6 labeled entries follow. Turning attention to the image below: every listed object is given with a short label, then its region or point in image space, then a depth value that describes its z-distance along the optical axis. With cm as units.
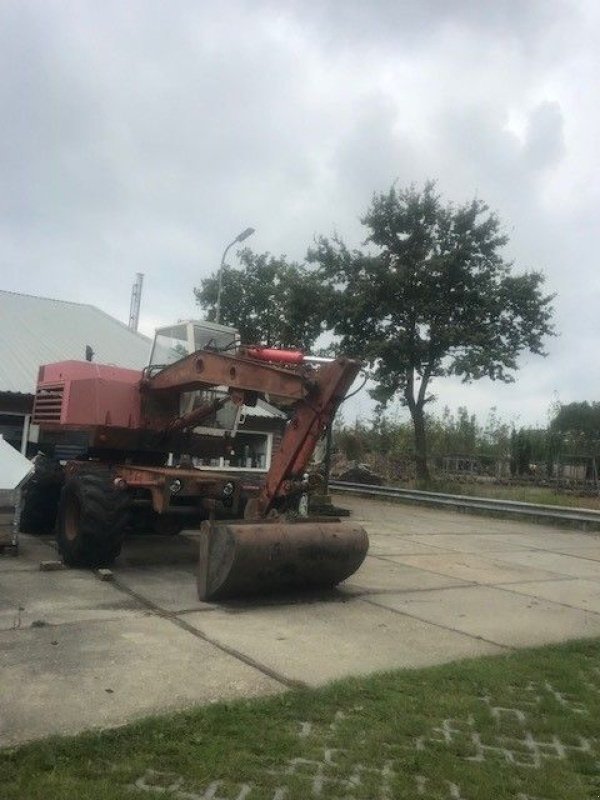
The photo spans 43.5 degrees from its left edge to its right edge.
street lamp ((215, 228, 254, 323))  1844
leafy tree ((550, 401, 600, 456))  3406
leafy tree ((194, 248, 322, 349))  2623
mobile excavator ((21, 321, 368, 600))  750
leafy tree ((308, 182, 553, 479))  2381
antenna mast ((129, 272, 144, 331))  3231
